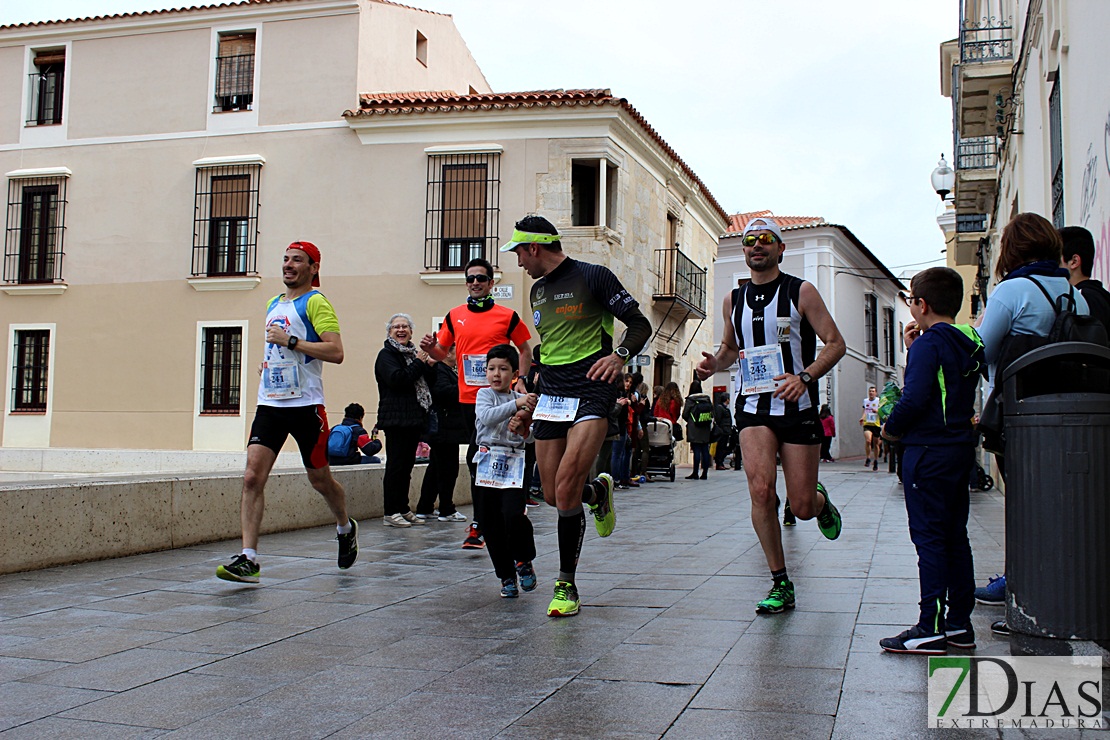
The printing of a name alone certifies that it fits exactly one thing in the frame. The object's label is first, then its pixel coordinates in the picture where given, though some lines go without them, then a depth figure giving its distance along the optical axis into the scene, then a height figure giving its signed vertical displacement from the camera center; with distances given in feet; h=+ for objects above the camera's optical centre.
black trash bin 11.53 -0.91
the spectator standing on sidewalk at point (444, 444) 29.58 -1.01
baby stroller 59.16 -1.91
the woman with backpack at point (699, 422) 60.29 -0.45
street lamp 76.48 +17.98
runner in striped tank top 16.37 +0.59
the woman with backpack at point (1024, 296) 13.92 +1.72
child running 18.02 -1.51
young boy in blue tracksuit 13.50 -0.61
